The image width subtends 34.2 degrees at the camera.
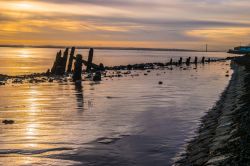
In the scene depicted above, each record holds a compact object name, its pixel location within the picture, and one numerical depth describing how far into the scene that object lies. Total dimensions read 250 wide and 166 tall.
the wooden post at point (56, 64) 44.11
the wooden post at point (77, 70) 35.59
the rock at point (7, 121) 13.93
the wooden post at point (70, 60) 43.61
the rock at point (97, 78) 35.50
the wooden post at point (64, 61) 43.34
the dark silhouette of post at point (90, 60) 49.06
